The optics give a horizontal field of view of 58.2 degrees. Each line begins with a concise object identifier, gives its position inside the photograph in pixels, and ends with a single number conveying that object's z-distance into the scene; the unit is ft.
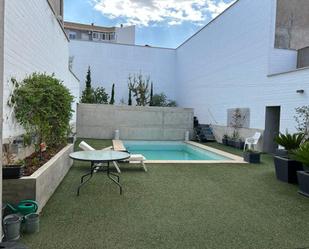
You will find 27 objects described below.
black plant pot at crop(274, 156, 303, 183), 19.62
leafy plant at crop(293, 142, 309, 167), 16.42
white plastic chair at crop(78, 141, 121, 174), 21.62
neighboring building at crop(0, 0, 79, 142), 14.51
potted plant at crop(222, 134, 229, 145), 42.88
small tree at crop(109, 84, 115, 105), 64.64
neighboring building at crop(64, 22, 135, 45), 135.53
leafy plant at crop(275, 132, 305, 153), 21.35
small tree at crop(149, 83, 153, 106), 67.29
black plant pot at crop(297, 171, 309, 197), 16.43
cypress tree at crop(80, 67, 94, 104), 59.31
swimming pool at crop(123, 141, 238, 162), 35.17
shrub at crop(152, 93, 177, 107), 69.10
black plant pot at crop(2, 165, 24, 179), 11.82
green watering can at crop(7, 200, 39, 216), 11.07
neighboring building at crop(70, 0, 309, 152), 34.47
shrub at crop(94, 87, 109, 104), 63.00
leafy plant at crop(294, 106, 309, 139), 27.89
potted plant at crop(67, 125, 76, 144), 27.57
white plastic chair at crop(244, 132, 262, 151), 35.19
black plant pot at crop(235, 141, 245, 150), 38.33
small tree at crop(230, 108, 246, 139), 40.81
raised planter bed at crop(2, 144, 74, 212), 11.91
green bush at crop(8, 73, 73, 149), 16.07
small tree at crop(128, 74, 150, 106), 64.69
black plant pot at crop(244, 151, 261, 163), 27.12
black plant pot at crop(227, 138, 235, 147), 40.86
